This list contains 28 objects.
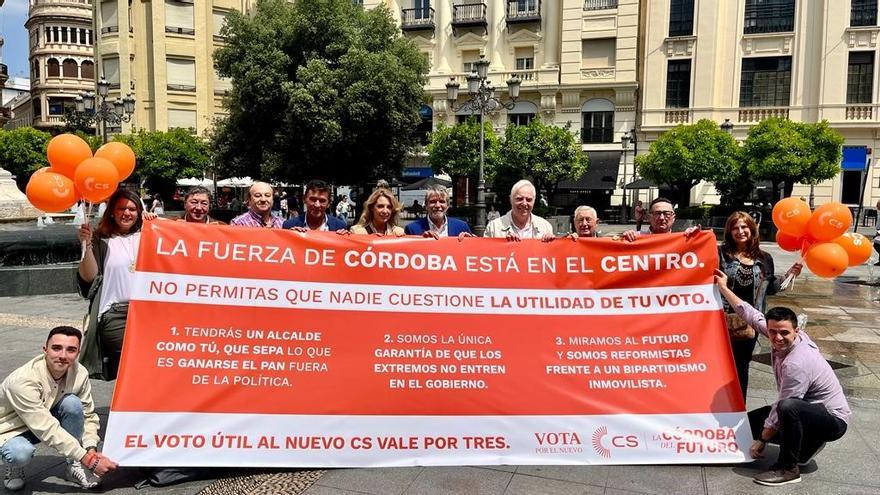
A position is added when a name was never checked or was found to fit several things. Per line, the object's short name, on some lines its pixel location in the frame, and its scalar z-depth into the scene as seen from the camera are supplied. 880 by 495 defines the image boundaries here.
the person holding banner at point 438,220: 4.96
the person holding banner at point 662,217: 4.49
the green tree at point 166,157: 35.34
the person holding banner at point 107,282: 3.95
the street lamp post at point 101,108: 19.75
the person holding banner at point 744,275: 4.28
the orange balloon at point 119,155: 4.48
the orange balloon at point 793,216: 4.57
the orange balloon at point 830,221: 4.39
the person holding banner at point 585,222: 4.69
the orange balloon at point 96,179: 4.23
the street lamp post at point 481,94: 17.84
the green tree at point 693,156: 24.06
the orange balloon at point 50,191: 4.20
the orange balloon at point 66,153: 4.28
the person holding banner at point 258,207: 4.61
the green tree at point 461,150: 27.52
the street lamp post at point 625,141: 30.35
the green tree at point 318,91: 20.67
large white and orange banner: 3.78
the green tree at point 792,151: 22.33
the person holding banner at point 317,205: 4.72
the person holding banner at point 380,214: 4.77
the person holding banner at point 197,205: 4.43
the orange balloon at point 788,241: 4.76
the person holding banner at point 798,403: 3.67
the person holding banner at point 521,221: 4.70
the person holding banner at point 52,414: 3.34
